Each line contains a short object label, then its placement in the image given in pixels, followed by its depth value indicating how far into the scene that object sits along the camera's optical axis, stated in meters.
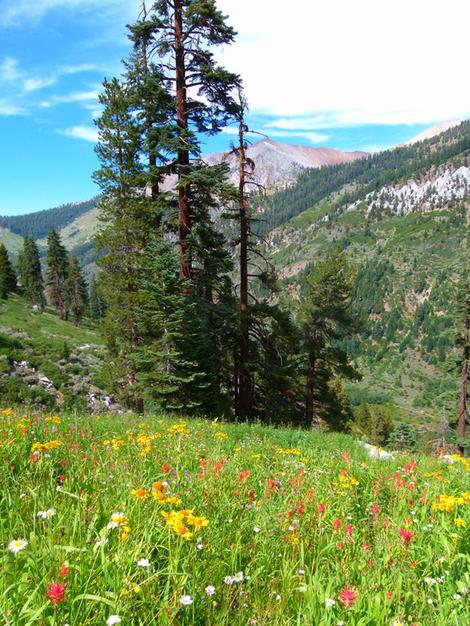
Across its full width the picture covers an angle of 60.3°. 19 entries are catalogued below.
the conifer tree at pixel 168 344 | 14.04
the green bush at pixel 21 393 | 19.34
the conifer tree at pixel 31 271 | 75.69
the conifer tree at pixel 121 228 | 17.72
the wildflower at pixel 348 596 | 1.77
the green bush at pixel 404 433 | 61.99
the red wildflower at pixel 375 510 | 3.16
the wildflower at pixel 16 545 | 1.67
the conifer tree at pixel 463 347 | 33.41
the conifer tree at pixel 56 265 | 67.27
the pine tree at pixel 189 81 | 13.73
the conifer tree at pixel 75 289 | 71.81
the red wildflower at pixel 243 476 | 3.45
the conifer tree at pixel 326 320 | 27.88
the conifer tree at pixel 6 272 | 69.31
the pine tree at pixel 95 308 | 108.96
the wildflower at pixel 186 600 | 1.55
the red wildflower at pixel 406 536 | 2.54
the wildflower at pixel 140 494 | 2.49
